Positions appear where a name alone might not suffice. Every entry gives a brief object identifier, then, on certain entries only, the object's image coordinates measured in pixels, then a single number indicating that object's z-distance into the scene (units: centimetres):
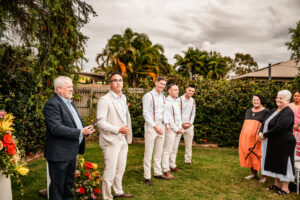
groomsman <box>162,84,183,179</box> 549
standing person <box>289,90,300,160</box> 504
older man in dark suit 283
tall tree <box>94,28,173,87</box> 2373
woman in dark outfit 459
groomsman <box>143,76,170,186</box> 498
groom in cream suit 375
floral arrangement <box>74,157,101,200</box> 383
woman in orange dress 546
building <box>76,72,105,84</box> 3064
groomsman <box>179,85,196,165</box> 651
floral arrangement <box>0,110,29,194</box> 298
